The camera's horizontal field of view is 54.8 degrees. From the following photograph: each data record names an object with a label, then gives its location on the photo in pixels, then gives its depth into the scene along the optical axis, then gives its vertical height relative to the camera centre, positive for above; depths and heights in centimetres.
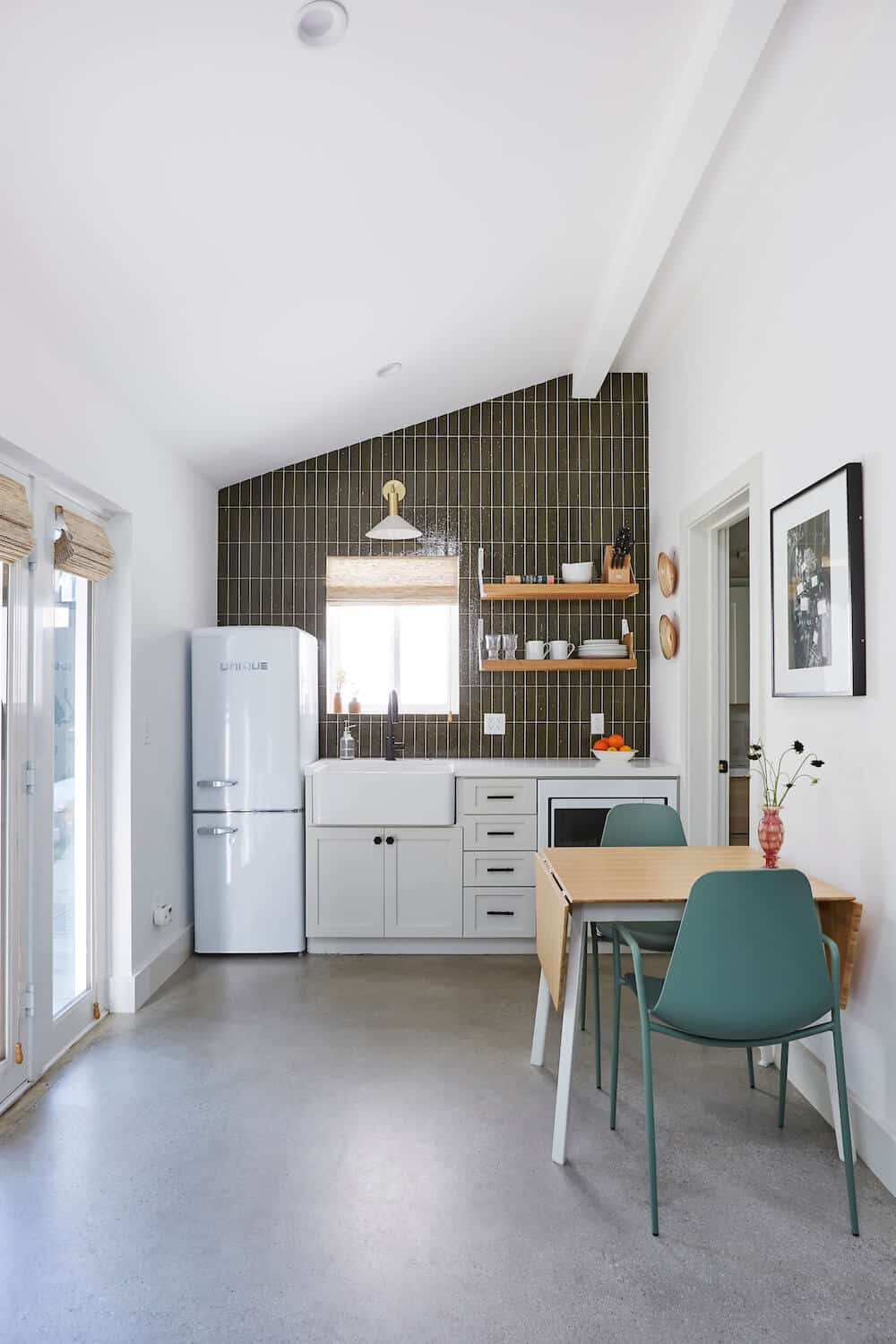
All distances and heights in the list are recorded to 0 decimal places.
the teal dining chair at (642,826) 310 -47
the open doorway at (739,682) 464 +8
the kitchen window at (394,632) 484 +38
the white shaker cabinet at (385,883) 416 -88
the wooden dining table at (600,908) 222 -55
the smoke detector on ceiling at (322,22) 184 +148
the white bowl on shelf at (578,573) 462 +67
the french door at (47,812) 265 -37
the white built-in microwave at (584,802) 414 -50
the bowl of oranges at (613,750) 432 -26
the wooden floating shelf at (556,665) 465 +18
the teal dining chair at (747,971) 195 -63
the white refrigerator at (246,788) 410 -42
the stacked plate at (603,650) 469 +26
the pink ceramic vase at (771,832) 251 -40
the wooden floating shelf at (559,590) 456 +57
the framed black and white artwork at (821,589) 230 +31
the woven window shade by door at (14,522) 250 +54
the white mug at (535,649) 468 +27
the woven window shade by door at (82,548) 292 +54
